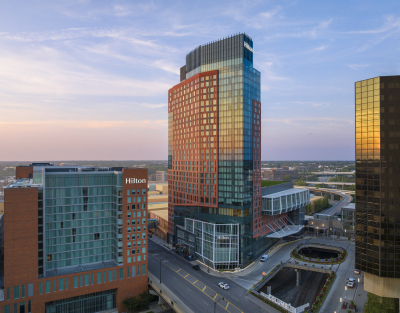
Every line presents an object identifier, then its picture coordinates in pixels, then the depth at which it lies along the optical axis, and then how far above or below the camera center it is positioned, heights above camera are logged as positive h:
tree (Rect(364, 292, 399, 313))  62.16 -33.64
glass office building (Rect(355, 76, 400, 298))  62.06 -6.43
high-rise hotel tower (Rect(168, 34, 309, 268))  98.56 -0.19
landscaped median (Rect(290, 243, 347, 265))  100.71 -37.28
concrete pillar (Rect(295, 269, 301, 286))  96.81 -41.36
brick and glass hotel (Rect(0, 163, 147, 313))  68.06 -23.04
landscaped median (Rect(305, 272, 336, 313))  70.44 -38.05
